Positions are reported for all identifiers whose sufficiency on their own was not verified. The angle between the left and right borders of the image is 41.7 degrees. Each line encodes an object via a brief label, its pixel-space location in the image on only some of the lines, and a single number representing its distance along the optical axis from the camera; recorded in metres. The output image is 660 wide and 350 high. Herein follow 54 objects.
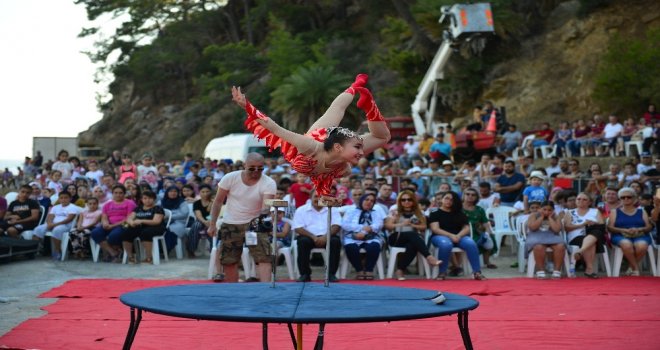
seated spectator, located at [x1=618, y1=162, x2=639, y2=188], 11.98
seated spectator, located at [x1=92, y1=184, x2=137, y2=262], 11.77
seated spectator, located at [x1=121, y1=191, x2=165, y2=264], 11.58
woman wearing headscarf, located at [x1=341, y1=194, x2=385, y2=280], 10.03
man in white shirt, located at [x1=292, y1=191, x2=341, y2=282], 9.96
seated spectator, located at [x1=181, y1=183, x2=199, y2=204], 12.81
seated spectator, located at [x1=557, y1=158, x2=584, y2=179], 12.62
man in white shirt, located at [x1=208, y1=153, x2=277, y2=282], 7.69
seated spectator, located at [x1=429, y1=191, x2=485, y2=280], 9.99
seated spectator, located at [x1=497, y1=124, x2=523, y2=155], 18.06
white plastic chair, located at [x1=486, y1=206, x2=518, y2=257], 11.91
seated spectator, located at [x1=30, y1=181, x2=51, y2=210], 13.06
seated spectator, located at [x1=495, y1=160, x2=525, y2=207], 12.45
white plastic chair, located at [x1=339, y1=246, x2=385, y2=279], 10.18
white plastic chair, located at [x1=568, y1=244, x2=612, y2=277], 10.12
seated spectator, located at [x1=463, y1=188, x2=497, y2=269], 10.74
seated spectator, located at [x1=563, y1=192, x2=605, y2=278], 9.95
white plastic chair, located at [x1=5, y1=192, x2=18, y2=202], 14.58
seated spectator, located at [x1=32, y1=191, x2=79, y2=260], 12.12
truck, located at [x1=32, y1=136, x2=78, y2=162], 35.50
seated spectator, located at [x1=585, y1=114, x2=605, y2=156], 16.25
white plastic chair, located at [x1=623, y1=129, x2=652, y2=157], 15.14
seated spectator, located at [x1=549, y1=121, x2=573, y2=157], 16.92
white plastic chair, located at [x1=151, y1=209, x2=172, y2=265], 11.59
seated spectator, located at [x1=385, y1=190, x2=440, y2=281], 10.11
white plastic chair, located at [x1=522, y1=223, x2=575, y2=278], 10.09
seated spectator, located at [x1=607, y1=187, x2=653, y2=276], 10.00
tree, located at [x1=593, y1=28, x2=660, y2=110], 18.86
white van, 20.45
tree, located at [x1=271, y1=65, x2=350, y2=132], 31.64
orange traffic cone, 17.95
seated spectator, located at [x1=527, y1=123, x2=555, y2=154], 17.75
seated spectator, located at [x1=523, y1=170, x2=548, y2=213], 10.98
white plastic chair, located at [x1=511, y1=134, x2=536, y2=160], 17.57
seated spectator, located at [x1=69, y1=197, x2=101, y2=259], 11.95
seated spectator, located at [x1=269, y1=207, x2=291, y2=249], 10.45
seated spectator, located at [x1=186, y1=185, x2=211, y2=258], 11.88
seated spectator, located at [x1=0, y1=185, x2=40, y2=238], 12.33
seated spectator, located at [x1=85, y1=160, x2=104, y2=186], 15.12
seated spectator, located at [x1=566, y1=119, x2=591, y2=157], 16.47
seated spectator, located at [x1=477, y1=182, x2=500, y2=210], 12.48
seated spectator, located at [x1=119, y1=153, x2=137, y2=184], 14.61
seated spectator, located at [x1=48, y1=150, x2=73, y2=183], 16.02
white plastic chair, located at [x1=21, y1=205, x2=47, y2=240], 12.48
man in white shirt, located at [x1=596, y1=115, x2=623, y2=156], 15.88
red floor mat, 6.14
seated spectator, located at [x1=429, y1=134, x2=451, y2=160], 17.11
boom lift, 21.69
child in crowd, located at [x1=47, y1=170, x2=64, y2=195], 14.52
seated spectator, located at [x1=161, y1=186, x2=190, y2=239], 12.21
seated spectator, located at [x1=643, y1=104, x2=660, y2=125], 15.69
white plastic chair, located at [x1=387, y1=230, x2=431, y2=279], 10.14
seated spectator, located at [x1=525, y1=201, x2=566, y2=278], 9.98
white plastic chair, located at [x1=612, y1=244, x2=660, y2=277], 10.05
